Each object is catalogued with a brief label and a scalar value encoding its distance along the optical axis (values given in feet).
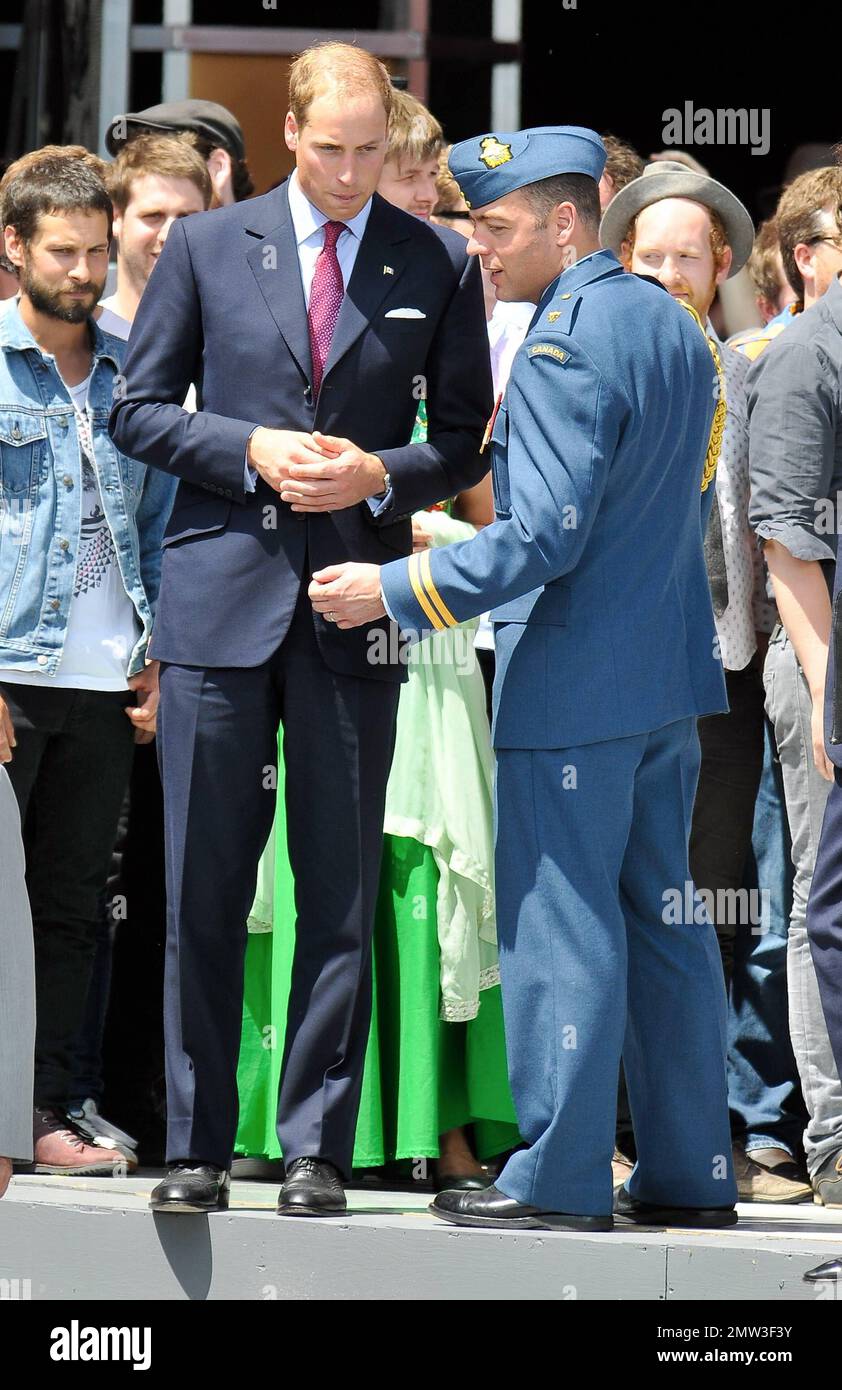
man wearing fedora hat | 32.89
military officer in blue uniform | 25.04
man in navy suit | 26.07
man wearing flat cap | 38.42
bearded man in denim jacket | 31.22
